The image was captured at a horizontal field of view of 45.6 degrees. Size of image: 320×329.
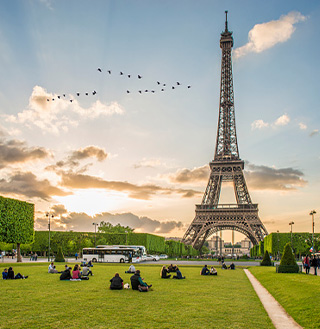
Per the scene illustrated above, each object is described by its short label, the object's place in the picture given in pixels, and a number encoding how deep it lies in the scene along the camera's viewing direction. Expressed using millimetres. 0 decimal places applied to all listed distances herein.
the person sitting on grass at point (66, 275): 23141
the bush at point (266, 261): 47344
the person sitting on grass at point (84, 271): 24656
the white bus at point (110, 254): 60000
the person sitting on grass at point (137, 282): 18000
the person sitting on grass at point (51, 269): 30023
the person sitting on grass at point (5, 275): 23766
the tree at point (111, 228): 136338
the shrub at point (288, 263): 30672
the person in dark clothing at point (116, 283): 18266
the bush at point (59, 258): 53312
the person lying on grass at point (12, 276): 23991
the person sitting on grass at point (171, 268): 30469
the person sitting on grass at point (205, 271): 29109
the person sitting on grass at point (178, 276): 25469
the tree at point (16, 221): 48562
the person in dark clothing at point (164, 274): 25786
